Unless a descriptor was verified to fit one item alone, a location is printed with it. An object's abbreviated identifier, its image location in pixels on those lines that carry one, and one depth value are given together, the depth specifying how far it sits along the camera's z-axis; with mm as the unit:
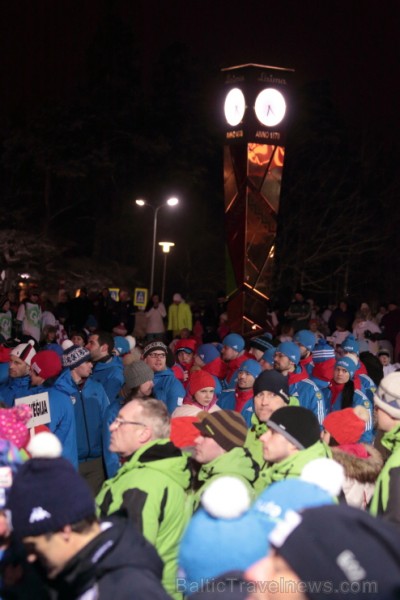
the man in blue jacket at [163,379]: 7879
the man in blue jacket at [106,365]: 7840
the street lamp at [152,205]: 35844
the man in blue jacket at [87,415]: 6766
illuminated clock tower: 16188
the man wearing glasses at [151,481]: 3660
